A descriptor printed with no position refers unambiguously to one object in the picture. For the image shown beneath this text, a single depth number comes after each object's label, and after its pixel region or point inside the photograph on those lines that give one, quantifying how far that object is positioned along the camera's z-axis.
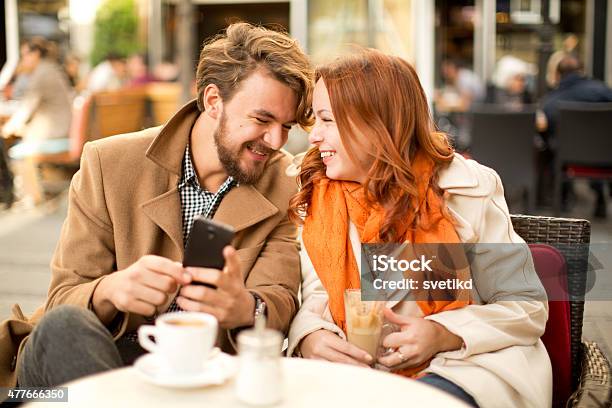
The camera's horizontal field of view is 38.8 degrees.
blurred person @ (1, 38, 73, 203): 7.32
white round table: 1.42
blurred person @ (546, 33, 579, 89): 8.36
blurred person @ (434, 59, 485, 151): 9.12
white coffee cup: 1.46
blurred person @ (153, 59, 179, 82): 12.98
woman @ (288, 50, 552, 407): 2.06
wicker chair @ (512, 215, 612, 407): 2.27
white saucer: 1.45
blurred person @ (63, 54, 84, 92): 11.73
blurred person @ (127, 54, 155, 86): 12.09
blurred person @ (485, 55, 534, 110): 9.55
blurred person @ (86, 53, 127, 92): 11.32
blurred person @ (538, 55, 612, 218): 7.64
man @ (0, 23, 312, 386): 2.22
